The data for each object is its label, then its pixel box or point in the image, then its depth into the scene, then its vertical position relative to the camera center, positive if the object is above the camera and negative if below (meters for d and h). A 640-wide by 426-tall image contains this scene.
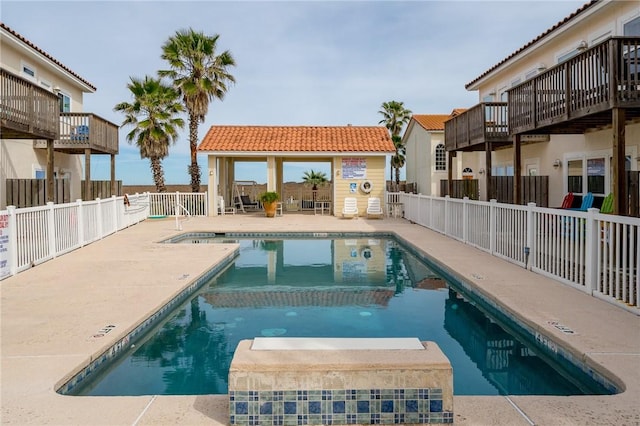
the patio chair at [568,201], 12.66 -0.05
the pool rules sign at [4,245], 7.14 -0.64
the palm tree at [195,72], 21.36 +6.11
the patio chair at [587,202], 11.65 -0.07
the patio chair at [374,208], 19.58 -0.30
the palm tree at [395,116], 36.81 +6.74
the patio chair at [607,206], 9.84 -0.15
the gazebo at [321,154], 20.48 +2.11
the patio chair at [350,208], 20.05 -0.30
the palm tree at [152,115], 20.98 +4.02
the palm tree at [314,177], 33.53 +1.77
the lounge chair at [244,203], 22.63 -0.06
